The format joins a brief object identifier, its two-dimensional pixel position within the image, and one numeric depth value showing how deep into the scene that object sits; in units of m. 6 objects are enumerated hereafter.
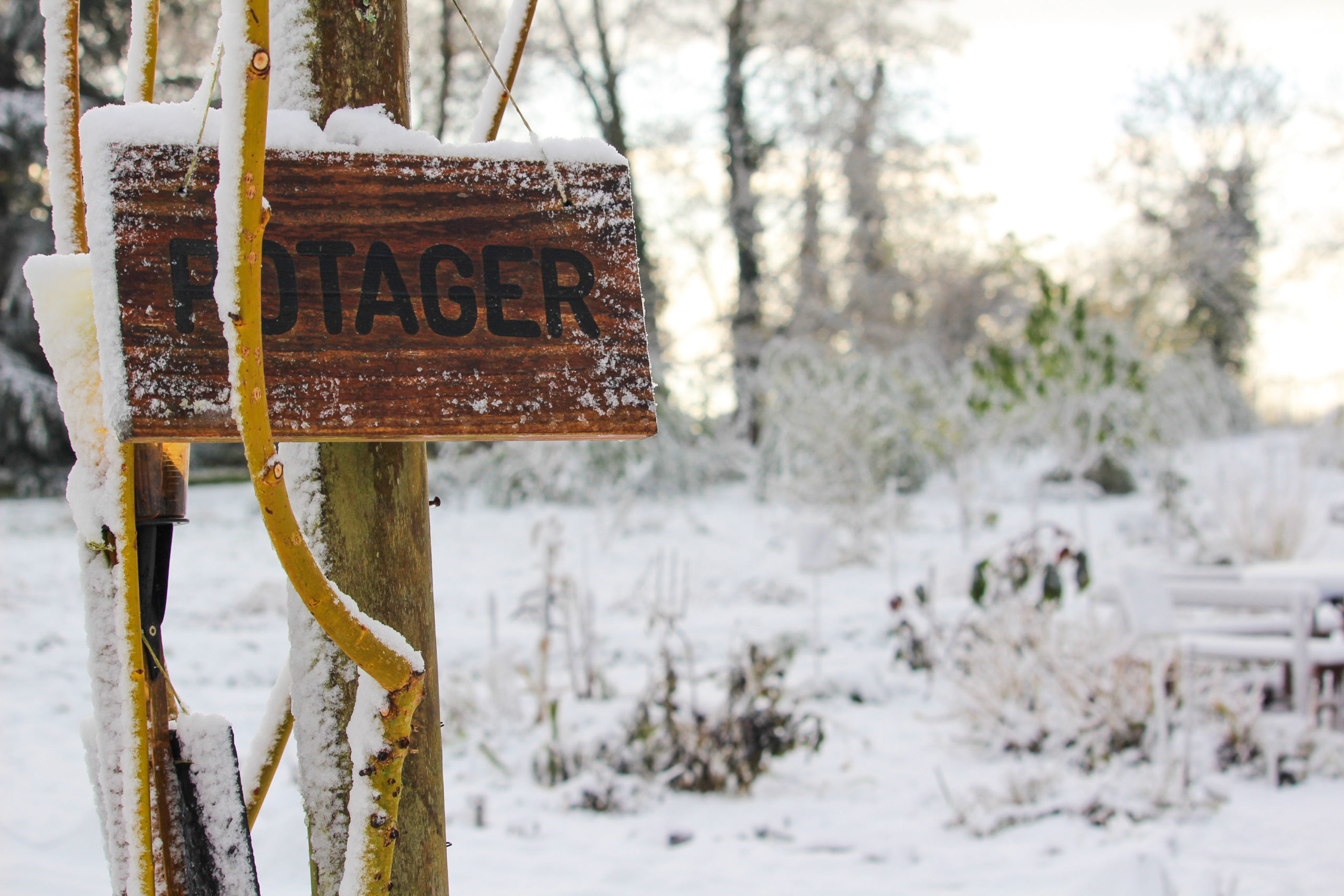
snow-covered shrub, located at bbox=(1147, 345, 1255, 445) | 10.77
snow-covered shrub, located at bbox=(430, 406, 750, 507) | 9.95
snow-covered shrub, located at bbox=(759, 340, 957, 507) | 8.66
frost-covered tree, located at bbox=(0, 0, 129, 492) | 10.63
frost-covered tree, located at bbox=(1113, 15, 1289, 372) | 19.22
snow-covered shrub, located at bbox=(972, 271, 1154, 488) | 6.51
